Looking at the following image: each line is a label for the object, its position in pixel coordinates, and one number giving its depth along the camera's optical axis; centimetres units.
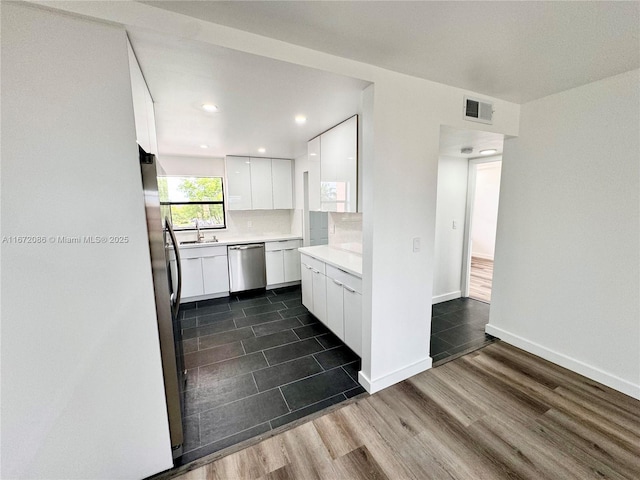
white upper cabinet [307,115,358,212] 246
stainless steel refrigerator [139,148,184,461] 134
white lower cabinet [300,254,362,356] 230
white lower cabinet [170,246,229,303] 388
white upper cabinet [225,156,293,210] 434
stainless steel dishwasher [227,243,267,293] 418
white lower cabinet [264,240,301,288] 443
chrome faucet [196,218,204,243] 423
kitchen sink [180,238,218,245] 399
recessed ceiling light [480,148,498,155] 327
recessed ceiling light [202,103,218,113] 216
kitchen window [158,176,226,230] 435
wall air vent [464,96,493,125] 219
